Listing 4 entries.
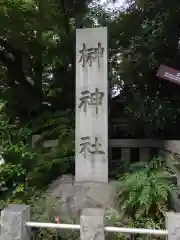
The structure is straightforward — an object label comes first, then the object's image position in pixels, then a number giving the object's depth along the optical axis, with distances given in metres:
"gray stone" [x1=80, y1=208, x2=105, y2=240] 1.85
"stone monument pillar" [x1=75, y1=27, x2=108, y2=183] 3.31
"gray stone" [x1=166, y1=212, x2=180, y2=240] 1.76
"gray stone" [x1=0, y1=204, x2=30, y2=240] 1.92
